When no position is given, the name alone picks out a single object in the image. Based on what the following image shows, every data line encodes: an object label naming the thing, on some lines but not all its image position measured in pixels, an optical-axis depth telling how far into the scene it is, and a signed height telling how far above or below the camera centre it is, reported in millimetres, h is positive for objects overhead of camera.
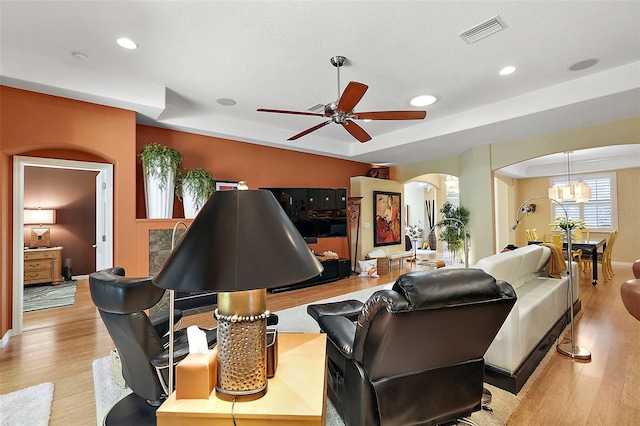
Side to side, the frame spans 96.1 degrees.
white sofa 2227 -921
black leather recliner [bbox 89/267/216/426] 1565 -707
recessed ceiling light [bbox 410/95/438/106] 3916 +1615
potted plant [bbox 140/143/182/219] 3747 +561
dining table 5426 -653
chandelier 6301 +488
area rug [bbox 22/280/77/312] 4387 -1281
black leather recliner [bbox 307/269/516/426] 1375 -702
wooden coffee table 935 -643
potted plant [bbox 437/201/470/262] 5849 -345
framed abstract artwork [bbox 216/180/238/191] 4900 +589
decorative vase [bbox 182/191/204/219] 4113 +212
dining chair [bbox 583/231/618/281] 5840 -994
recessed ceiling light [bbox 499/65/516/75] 3162 +1613
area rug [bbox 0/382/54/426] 1928 -1330
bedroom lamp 5953 -26
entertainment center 5590 +24
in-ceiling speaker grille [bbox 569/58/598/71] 3031 +1609
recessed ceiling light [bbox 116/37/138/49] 2596 +1629
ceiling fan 2766 +1051
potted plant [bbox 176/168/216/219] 4086 +425
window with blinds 7645 +237
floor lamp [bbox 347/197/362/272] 6836 -29
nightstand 5523 -879
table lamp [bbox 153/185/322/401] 832 -147
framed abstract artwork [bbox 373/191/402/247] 7176 -45
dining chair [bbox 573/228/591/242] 6428 -487
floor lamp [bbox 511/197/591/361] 2677 -1317
